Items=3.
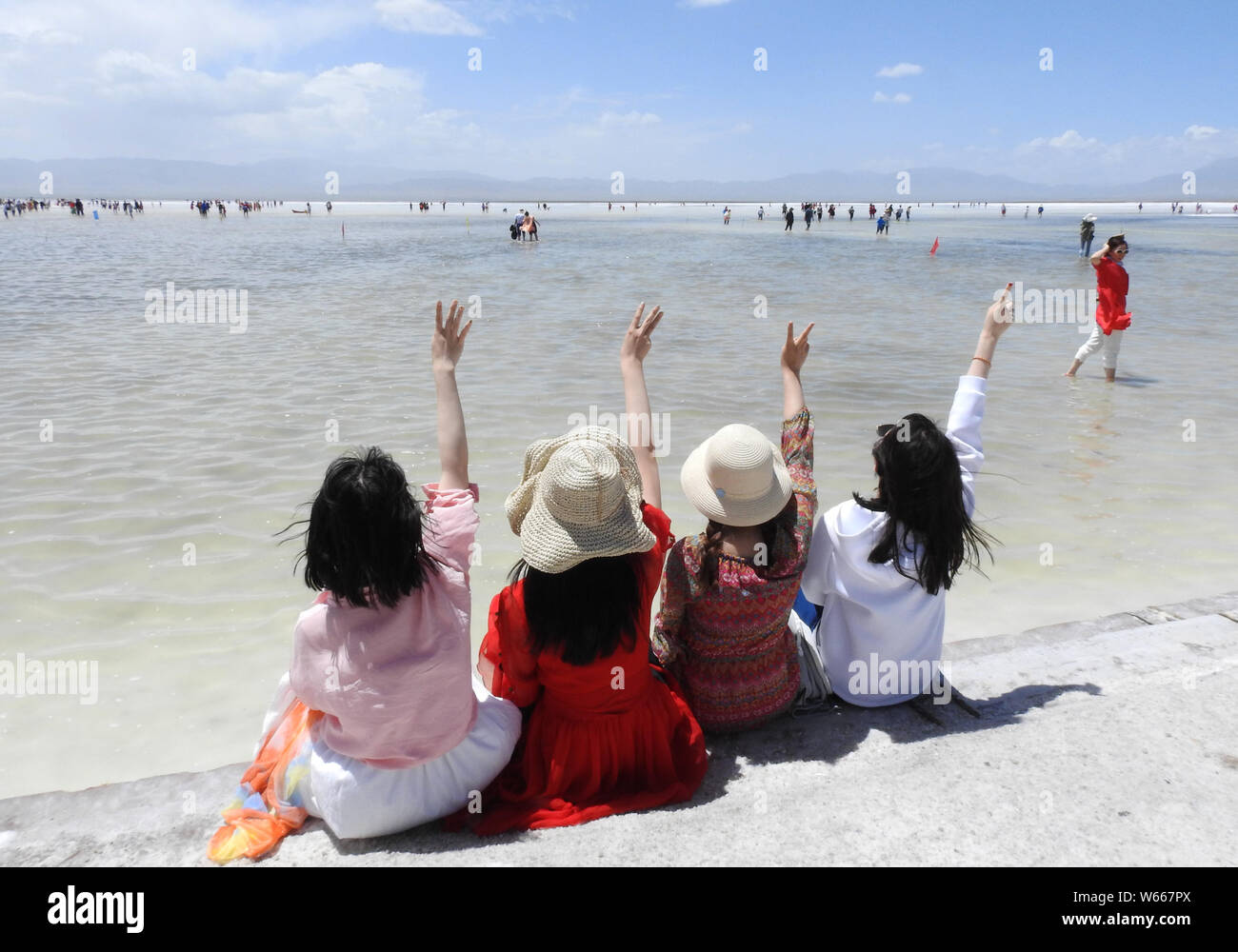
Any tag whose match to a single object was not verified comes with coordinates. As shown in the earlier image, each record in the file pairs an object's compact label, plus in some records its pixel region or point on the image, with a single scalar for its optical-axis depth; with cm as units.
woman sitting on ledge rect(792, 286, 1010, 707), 264
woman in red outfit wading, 944
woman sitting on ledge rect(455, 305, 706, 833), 236
